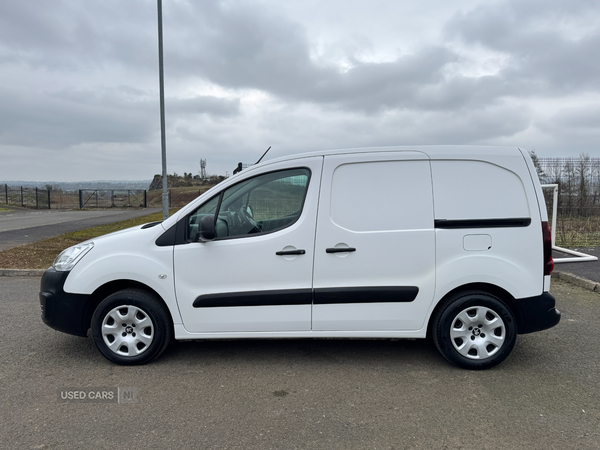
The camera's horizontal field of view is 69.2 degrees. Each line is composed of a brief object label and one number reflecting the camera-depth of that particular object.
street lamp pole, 11.90
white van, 3.72
